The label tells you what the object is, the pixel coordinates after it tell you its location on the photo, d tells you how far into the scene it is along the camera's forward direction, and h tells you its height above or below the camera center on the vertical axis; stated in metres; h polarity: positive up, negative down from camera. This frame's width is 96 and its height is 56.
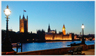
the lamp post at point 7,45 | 6.53 -0.74
